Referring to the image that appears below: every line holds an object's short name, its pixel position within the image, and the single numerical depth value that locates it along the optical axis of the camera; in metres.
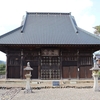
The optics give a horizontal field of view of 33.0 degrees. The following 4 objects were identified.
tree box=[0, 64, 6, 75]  36.08
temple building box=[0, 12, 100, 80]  17.95
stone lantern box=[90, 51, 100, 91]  12.46
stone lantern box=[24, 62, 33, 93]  11.80
